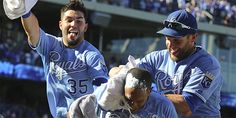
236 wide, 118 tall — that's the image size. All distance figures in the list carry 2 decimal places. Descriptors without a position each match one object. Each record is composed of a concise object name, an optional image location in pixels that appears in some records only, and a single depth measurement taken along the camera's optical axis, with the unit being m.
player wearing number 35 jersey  9.65
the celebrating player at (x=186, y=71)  7.94
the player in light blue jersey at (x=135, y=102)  6.11
